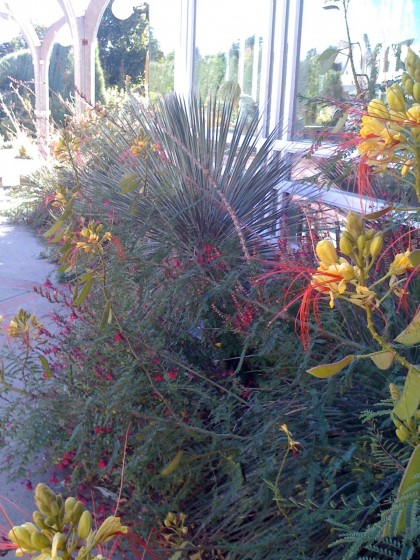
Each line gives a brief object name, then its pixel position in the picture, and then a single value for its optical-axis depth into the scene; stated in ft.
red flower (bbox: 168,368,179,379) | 8.03
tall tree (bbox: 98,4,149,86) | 105.29
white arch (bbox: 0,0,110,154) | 41.97
